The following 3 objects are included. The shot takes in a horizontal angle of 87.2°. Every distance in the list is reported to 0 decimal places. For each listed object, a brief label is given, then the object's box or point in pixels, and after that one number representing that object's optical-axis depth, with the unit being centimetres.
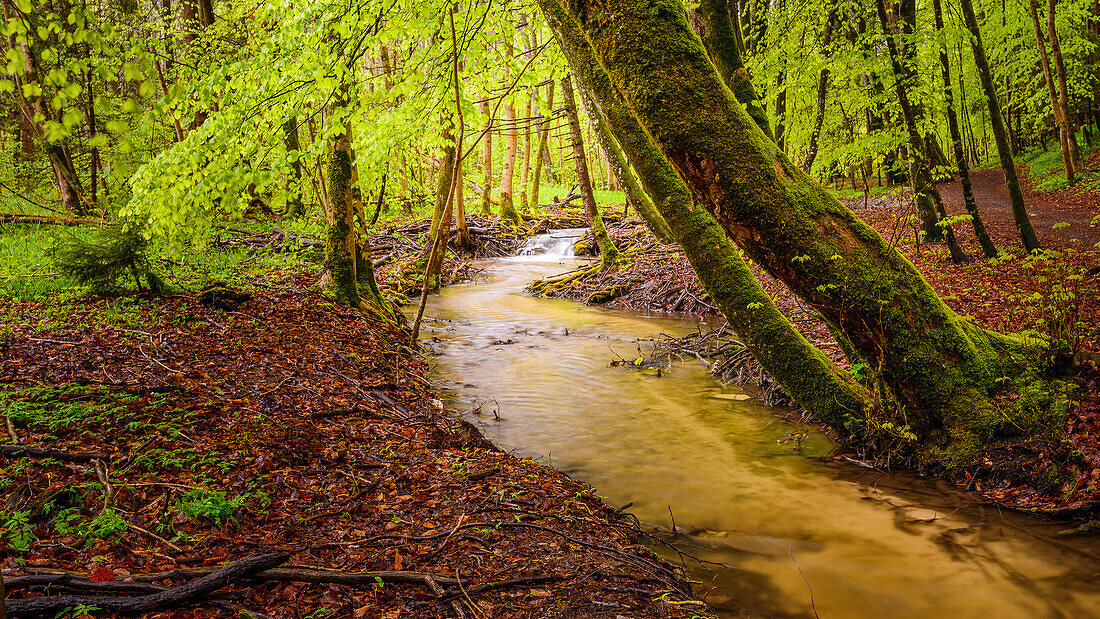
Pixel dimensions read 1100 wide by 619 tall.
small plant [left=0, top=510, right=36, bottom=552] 249
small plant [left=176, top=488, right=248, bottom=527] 302
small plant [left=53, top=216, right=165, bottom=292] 607
